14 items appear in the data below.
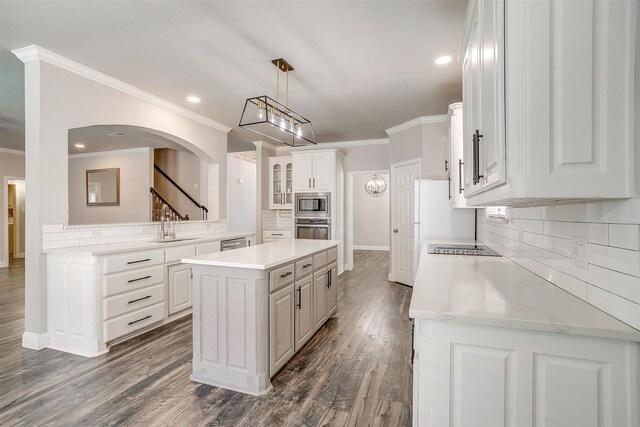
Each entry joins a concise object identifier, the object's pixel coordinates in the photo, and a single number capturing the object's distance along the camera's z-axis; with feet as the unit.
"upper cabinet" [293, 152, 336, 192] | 18.69
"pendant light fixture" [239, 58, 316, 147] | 8.48
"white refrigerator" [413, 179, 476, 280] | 12.77
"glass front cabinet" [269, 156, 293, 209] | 20.53
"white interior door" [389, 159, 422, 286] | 16.40
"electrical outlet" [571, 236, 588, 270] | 4.09
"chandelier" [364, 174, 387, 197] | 29.91
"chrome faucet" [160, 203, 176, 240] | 12.55
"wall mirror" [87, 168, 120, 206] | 24.20
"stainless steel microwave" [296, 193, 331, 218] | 18.57
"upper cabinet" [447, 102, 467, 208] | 9.25
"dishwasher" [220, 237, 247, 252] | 13.74
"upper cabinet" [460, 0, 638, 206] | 3.02
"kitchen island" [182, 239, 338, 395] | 6.93
